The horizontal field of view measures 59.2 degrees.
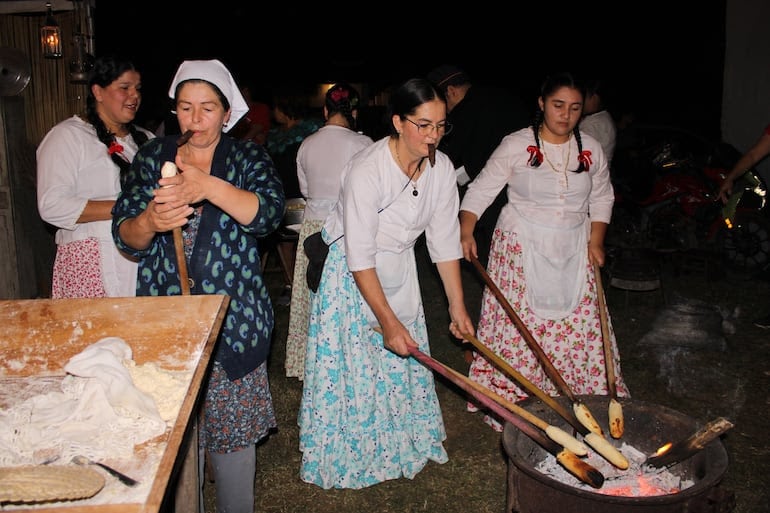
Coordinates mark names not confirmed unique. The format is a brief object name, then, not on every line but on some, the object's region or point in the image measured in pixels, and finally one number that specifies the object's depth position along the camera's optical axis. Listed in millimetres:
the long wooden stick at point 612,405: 2758
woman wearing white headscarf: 2443
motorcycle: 7578
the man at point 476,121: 5121
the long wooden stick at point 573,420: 2539
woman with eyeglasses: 3051
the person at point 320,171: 4727
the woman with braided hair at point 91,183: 3135
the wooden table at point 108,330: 2020
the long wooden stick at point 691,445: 2488
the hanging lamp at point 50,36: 5250
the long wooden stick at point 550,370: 2713
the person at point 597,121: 6301
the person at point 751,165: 5363
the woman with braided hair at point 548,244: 3908
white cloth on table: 1534
